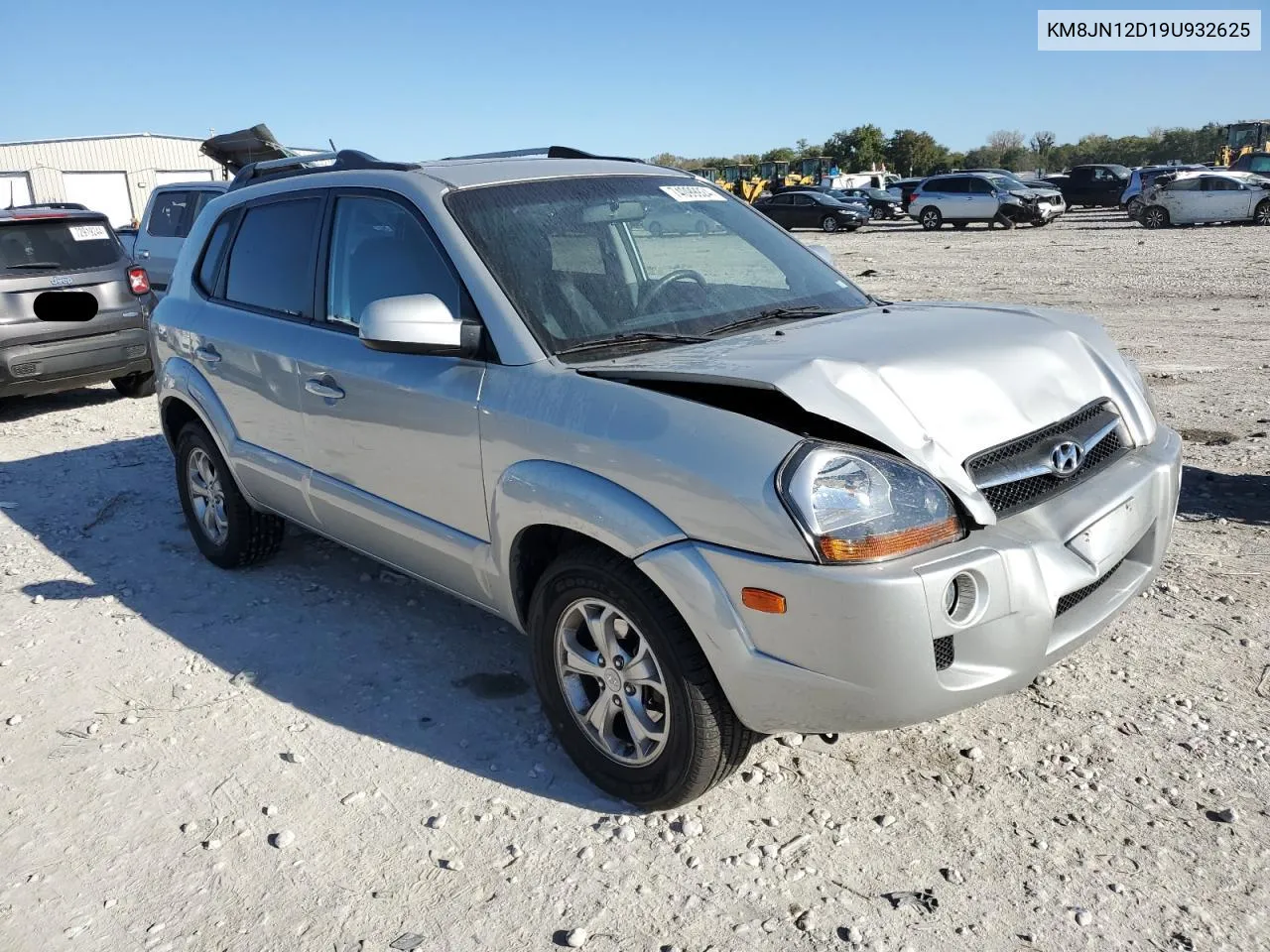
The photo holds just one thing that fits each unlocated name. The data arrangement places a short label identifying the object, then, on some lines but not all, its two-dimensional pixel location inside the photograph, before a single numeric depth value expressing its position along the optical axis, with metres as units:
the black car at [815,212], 32.53
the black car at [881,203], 37.00
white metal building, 51.12
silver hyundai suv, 2.48
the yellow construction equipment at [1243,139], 44.25
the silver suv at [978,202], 29.69
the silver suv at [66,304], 8.45
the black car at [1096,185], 35.62
